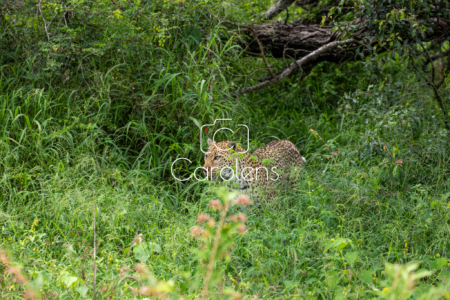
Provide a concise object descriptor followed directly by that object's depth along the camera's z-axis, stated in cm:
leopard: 836
